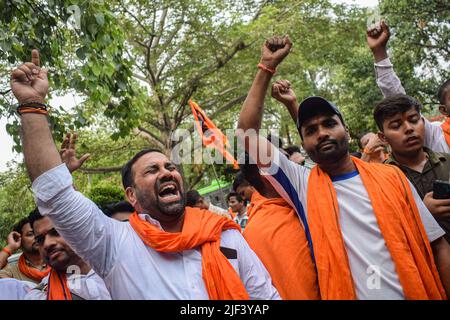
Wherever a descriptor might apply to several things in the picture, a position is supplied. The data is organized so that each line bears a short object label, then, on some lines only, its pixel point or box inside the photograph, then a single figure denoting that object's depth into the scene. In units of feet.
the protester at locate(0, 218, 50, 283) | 11.18
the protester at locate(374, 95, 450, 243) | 7.96
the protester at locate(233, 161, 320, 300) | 6.78
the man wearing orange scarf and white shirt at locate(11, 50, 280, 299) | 5.49
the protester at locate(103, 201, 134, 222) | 10.46
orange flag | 23.11
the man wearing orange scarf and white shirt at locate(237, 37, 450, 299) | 6.32
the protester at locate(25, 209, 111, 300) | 7.06
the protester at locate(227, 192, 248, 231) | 23.20
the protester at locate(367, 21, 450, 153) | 8.96
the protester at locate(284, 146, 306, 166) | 13.44
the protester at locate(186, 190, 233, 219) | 18.95
